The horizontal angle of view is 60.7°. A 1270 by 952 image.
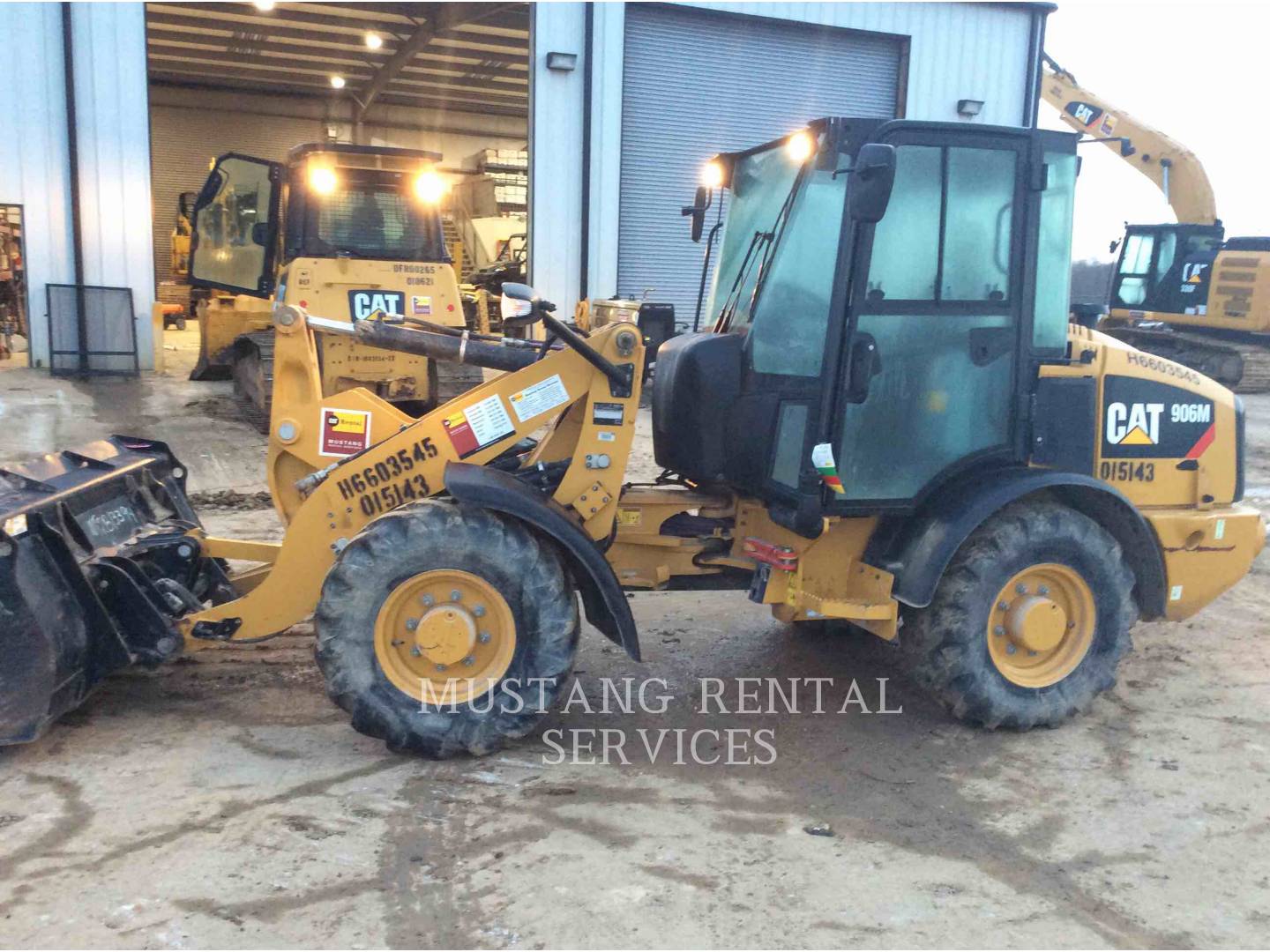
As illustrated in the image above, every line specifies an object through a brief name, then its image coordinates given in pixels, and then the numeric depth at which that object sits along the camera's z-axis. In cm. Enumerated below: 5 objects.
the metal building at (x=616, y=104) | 1310
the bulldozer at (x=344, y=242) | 1029
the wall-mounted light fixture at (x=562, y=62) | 1445
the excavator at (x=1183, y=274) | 1847
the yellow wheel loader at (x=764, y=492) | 391
